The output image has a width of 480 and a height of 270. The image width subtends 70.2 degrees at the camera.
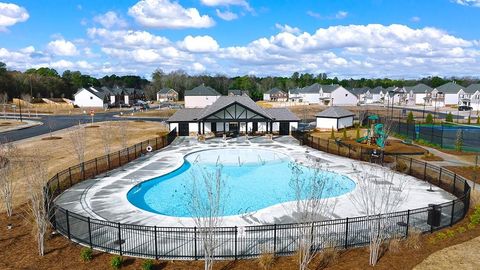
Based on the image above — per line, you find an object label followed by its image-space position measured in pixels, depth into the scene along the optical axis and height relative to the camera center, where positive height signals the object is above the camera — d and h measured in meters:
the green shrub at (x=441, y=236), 15.24 -6.16
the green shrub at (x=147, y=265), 12.27 -6.07
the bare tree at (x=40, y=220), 13.78 -5.13
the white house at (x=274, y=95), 141.75 +0.91
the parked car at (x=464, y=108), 88.31 -2.62
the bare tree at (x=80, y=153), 26.61 -4.60
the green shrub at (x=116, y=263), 12.70 -6.15
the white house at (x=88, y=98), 106.69 -0.48
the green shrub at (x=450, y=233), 15.41 -6.12
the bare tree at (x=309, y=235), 12.13 -5.92
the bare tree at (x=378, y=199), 13.11 -5.98
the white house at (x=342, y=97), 112.94 +0.14
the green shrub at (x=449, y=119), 62.72 -3.86
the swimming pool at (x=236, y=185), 21.61 -6.59
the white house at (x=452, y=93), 109.19 +1.56
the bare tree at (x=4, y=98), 78.53 -0.80
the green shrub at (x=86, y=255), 13.25 -6.13
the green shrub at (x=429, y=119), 59.28 -3.80
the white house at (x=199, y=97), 98.88 -0.03
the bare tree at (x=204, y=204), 12.09 -6.33
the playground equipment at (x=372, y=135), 39.89 -4.54
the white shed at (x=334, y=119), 52.25 -3.30
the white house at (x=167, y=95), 140.12 +0.73
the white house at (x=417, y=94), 121.53 +1.34
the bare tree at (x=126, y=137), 38.90 -5.37
